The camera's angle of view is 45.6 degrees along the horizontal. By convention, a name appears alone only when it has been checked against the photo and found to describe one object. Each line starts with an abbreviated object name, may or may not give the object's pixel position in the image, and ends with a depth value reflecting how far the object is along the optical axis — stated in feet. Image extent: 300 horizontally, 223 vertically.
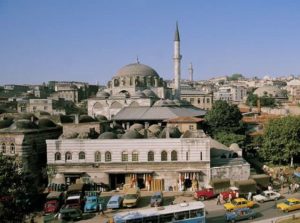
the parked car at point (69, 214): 68.69
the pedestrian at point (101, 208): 73.90
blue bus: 59.47
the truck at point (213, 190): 79.92
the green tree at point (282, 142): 106.73
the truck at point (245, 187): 79.51
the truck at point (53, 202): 73.51
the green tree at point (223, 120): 139.03
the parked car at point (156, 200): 75.65
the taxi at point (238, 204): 69.72
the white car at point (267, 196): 77.15
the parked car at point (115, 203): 74.38
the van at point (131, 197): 75.51
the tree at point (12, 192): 54.75
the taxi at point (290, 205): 70.33
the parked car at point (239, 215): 65.77
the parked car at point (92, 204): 73.87
